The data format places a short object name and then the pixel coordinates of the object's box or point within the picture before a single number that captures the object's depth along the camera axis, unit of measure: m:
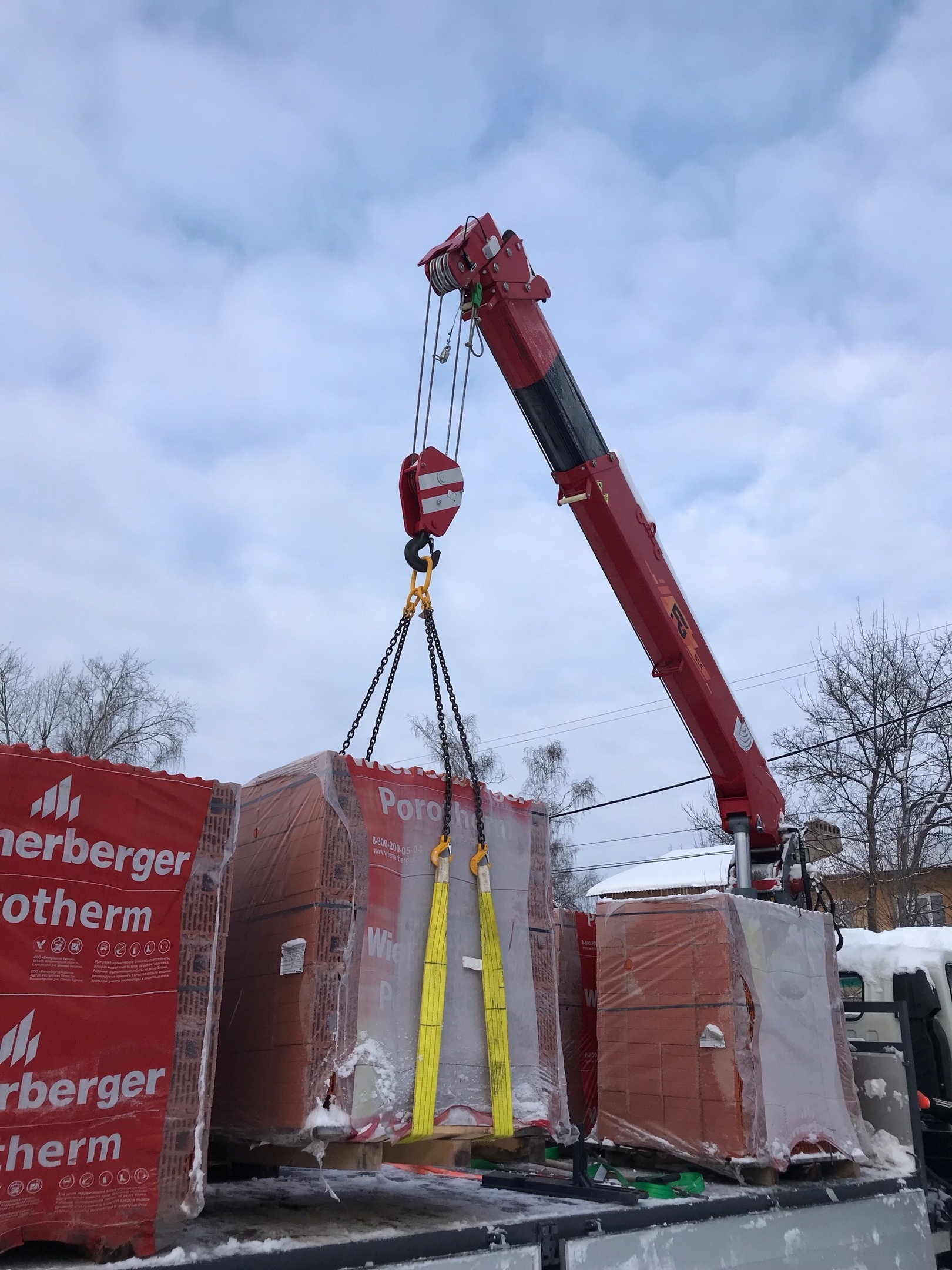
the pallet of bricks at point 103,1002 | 2.72
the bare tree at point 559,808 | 32.78
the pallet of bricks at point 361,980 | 3.40
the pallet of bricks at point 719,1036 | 4.82
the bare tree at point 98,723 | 28.41
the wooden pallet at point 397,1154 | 3.40
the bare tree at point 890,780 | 20.62
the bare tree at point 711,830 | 27.80
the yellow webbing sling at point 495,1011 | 3.74
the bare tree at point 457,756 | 25.81
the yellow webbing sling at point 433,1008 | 3.51
